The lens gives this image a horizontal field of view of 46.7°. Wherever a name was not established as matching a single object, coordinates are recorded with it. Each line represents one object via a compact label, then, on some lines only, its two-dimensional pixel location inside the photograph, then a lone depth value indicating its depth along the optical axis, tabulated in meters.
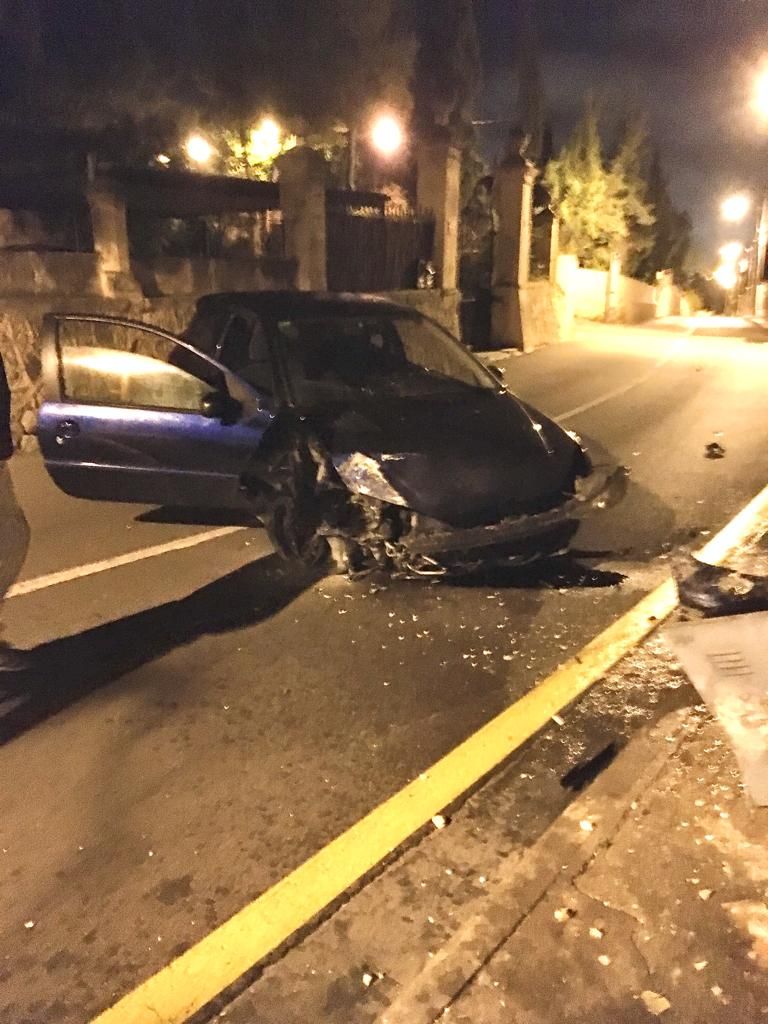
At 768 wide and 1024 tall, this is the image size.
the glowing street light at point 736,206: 43.38
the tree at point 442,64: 32.91
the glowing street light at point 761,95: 17.09
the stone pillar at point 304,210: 13.41
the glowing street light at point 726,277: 59.53
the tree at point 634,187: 39.28
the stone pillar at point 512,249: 19.17
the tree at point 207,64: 19.39
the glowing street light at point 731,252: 60.37
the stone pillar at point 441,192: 16.80
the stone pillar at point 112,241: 10.49
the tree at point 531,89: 42.59
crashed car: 5.14
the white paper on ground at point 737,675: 3.38
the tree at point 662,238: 45.31
